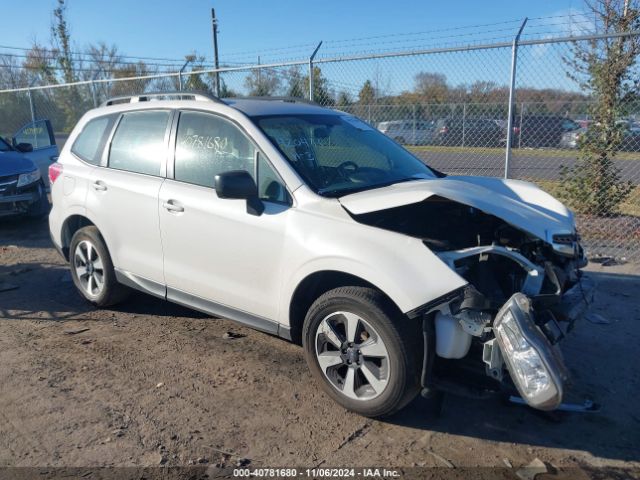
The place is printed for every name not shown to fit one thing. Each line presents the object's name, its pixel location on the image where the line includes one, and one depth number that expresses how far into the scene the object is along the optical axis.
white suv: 3.08
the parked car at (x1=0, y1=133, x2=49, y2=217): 8.45
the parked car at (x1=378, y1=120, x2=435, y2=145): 10.36
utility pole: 34.47
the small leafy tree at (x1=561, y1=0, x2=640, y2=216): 7.30
